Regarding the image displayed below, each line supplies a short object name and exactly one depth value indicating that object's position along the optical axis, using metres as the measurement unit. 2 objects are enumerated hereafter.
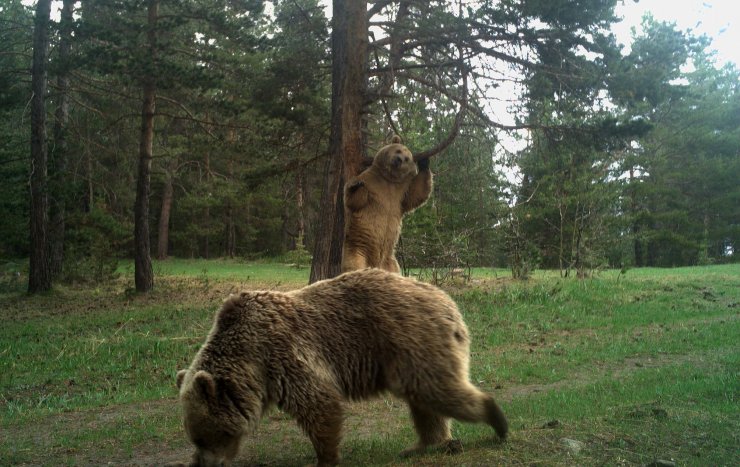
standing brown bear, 9.54
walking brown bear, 4.91
